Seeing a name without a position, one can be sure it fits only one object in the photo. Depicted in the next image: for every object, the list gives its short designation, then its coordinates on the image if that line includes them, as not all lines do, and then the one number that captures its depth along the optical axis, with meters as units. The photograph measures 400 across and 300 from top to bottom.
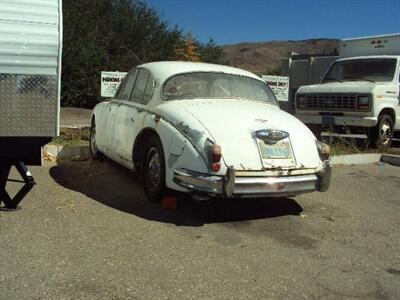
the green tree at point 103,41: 22.83
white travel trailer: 5.29
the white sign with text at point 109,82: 11.48
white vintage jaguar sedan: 5.88
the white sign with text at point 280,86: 13.09
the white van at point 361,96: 12.03
